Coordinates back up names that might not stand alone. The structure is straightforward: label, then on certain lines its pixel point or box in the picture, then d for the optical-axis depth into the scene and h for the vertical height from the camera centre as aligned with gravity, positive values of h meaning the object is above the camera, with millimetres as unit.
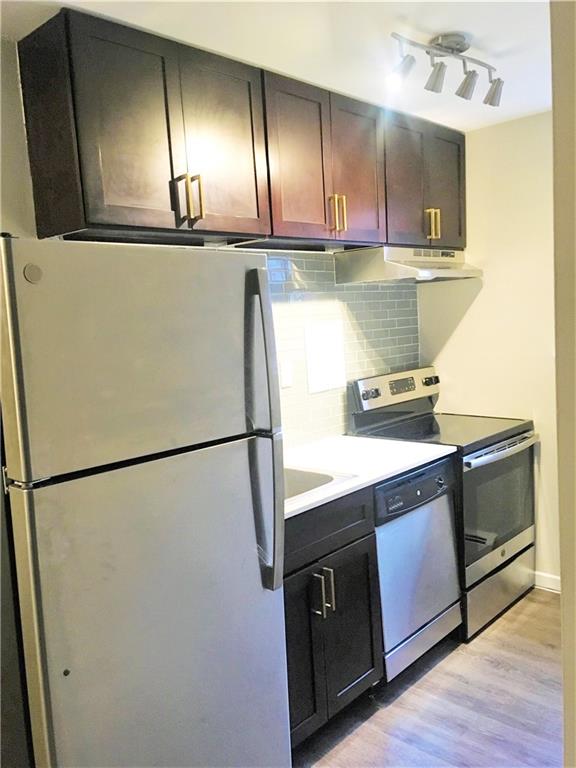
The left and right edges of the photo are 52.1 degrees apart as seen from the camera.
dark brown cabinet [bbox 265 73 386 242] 2168 +649
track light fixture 1963 +911
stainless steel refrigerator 1221 -385
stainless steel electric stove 2727 -767
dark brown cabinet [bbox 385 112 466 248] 2717 +676
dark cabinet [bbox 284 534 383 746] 1952 -1077
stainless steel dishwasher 2305 -999
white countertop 2033 -566
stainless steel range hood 2695 +272
